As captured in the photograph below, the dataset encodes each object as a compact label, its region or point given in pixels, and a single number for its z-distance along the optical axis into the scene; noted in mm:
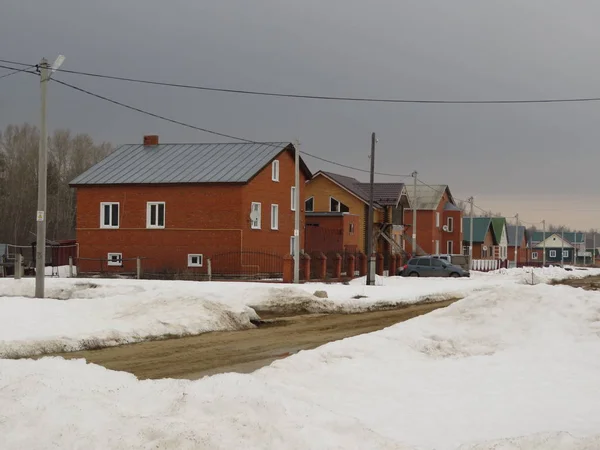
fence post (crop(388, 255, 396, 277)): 53094
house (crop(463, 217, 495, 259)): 94750
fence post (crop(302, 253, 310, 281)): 38500
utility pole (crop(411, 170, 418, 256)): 54594
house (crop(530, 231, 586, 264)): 152875
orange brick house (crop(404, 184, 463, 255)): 74312
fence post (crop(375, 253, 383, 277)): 50497
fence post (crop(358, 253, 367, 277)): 48250
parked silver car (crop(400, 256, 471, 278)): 50156
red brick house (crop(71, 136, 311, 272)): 43188
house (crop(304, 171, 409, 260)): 60438
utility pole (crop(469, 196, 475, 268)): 70500
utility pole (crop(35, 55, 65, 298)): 23281
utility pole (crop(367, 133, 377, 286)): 37062
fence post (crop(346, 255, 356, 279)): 45219
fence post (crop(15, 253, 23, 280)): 33506
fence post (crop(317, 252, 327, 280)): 41062
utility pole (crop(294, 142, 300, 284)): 34850
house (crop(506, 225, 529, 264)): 124544
